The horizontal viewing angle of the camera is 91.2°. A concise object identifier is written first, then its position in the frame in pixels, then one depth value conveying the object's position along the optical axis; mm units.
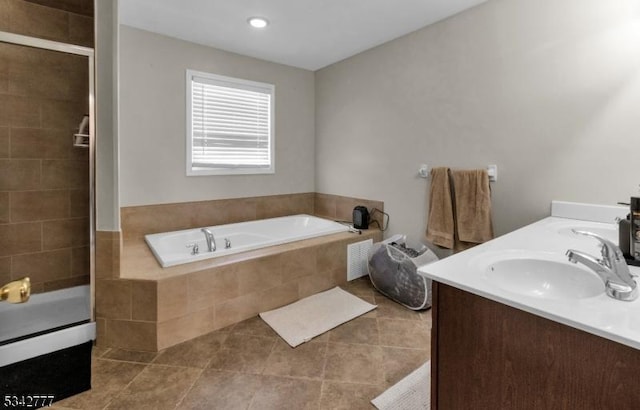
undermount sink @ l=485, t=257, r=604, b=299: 1141
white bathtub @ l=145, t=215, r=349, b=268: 2381
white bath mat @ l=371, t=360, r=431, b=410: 1531
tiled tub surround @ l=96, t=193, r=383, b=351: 1978
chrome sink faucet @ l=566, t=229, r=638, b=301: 860
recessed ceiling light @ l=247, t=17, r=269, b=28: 2635
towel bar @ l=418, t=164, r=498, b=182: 2375
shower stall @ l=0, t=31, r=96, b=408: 1984
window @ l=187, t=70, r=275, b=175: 3178
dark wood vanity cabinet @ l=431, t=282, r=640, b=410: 728
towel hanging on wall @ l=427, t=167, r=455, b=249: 2607
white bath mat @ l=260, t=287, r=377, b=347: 2180
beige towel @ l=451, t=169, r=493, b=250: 2379
